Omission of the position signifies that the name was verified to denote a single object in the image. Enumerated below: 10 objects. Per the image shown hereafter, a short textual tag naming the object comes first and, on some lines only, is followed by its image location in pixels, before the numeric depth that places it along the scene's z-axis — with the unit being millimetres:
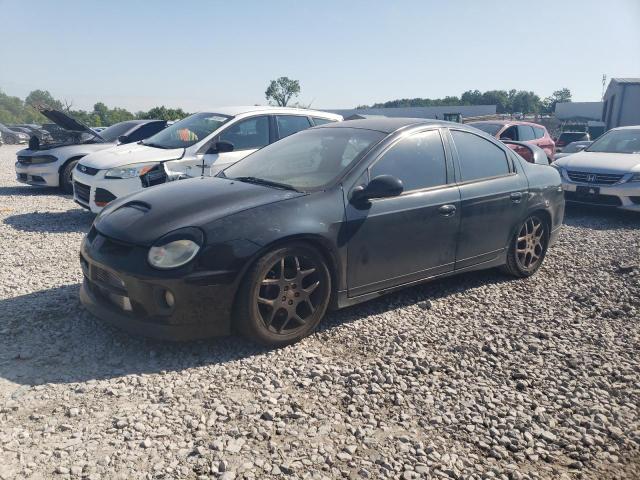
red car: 13008
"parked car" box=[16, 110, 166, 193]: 10477
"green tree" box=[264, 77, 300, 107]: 105562
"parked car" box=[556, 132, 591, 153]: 23081
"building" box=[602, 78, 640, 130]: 33156
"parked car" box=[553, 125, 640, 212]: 8586
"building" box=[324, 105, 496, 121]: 51000
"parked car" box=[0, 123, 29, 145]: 34578
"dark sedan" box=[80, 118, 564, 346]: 3434
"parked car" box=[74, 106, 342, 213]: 7266
